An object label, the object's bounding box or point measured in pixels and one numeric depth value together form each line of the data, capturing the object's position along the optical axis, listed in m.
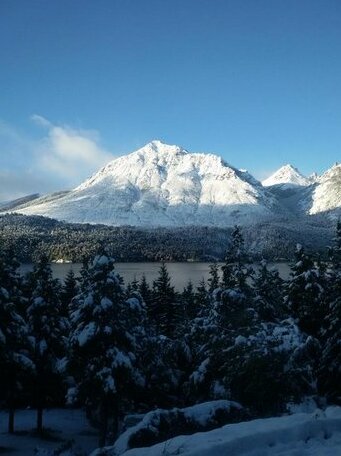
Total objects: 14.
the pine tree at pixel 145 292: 54.43
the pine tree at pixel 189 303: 49.69
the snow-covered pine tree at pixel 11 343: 26.50
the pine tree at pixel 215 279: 43.12
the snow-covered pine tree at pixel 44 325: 30.28
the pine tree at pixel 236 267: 27.25
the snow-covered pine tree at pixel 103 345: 23.98
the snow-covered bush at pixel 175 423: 11.59
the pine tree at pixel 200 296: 50.30
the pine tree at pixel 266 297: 30.83
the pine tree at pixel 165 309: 45.03
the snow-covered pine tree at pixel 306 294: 28.98
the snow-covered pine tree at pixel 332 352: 23.86
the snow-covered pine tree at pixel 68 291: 50.10
